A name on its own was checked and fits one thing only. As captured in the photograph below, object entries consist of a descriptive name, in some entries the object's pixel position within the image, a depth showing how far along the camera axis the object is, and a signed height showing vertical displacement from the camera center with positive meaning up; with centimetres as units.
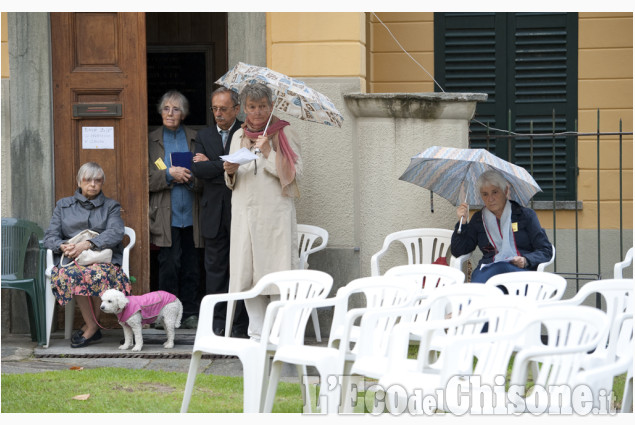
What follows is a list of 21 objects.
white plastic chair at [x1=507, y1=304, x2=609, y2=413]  764 -97
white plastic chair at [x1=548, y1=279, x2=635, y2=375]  991 -89
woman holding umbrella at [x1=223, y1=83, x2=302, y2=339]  1410 -59
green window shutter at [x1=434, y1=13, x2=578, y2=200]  1886 +41
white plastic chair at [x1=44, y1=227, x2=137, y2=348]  1479 -130
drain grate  1422 -167
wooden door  1574 +14
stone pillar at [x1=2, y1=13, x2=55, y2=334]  1571 -2
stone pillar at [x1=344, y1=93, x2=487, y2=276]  1546 -29
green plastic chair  1479 -110
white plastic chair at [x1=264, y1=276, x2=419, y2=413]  952 -110
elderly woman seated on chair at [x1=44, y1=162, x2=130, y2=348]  1462 -92
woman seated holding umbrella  1409 -80
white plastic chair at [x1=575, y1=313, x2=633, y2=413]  734 -100
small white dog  1420 -137
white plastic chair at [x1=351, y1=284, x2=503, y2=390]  920 -99
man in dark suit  1506 -67
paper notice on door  1580 -14
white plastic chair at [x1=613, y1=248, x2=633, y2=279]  1430 -106
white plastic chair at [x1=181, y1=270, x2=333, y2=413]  1021 -115
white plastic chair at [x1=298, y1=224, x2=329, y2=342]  1520 -95
